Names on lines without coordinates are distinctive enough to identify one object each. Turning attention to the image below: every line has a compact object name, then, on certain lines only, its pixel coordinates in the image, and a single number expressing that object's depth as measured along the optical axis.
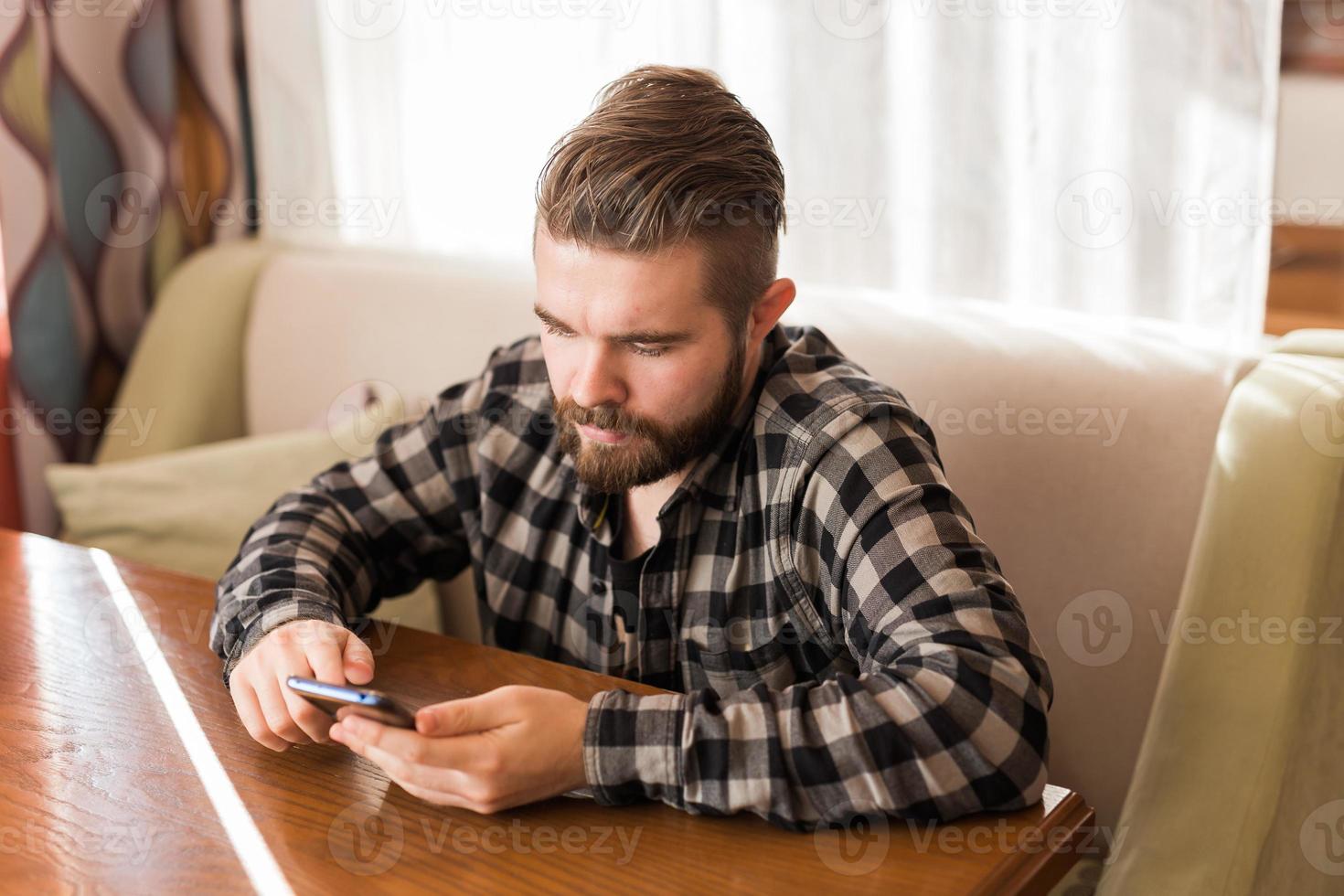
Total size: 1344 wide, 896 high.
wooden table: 0.83
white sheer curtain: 1.50
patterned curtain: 2.28
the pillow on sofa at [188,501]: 1.85
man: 0.91
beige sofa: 1.16
